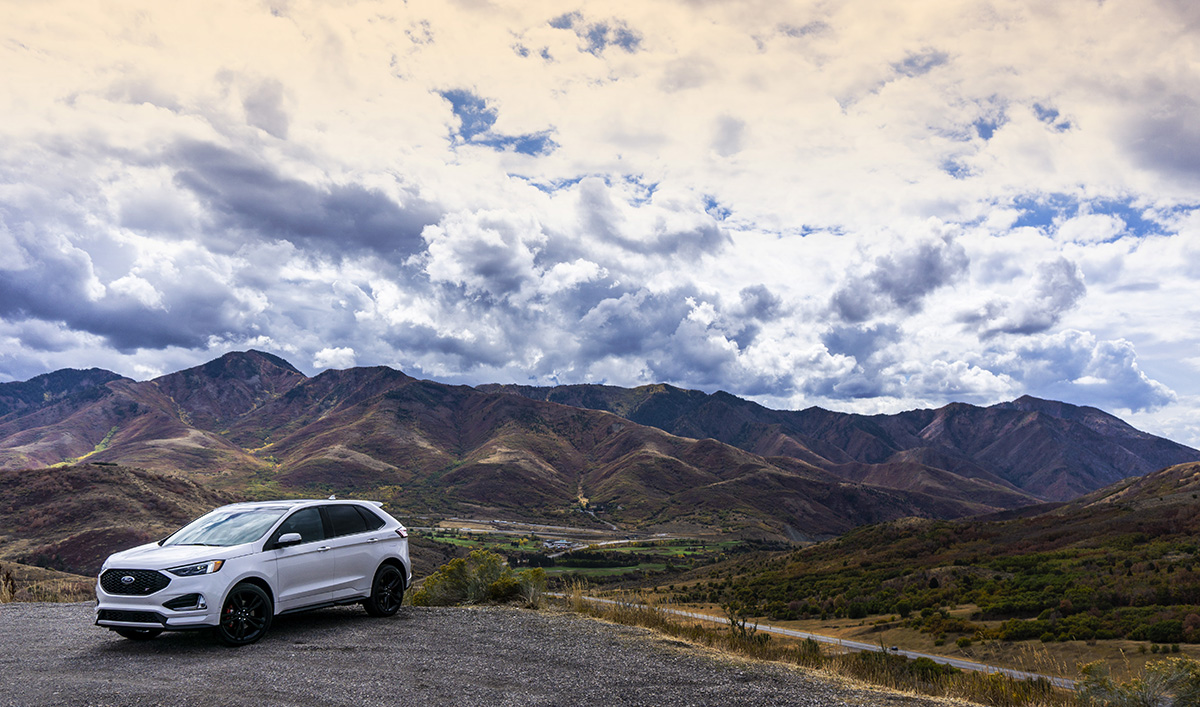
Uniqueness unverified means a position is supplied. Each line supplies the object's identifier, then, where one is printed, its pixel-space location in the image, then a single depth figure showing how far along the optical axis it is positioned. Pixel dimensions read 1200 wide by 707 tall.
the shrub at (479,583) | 17.39
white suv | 10.18
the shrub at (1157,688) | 8.74
